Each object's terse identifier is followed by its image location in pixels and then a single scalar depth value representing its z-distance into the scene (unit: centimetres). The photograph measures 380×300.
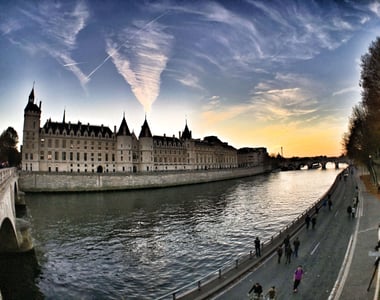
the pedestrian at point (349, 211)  2892
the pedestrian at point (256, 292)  1149
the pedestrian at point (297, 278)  1333
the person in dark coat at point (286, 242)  1738
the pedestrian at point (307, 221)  2483
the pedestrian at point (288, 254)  1677
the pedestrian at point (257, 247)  1753
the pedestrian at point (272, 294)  1162
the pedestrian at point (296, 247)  1811
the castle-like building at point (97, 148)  8350
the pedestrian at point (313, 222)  2451
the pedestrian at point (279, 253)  1712
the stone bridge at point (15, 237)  1963
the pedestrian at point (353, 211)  2871
